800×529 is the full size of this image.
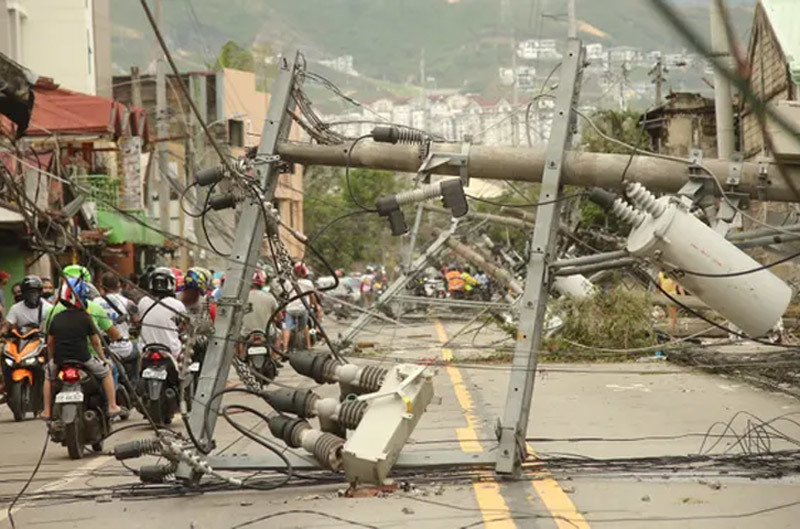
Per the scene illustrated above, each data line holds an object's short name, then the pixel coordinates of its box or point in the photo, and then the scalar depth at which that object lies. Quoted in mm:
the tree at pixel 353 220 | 82562
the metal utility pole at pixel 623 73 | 57188
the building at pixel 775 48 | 36469
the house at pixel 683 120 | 55250
